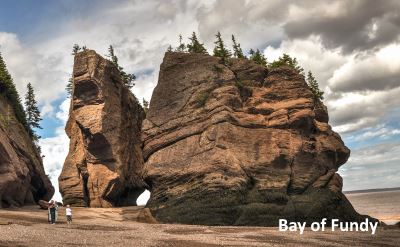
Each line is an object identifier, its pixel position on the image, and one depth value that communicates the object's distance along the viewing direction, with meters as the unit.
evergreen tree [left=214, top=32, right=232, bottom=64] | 59.12
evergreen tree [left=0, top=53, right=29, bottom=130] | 68.56
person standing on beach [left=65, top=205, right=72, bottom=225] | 34.53
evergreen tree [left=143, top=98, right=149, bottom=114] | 94.56
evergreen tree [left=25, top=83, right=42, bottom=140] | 89.44
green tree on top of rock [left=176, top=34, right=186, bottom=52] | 87.29
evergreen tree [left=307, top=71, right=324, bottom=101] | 67.12
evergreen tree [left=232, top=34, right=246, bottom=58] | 72.64
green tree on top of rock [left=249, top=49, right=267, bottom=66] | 61.91
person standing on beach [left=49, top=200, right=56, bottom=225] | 33.38
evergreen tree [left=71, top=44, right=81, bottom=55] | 84.84
